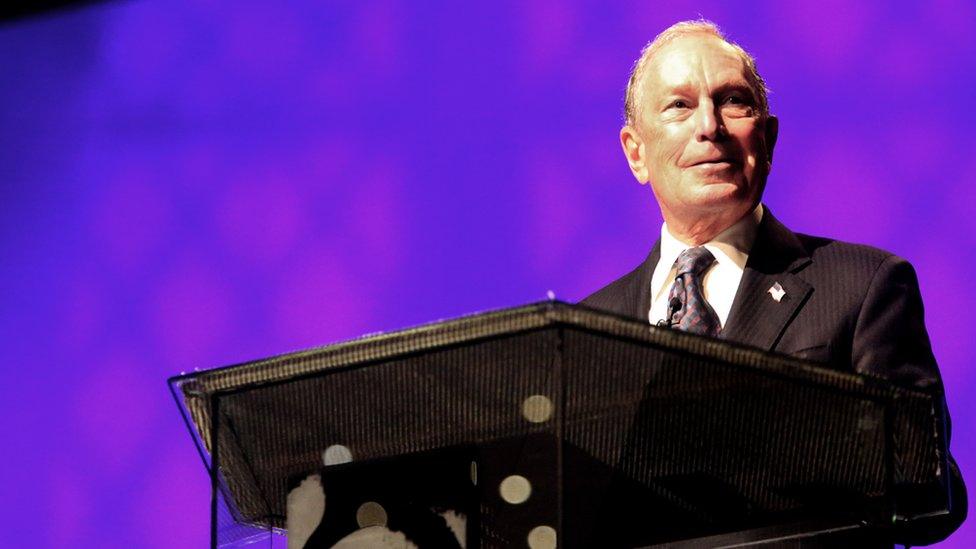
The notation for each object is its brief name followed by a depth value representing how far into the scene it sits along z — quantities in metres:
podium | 6.55
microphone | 6.95
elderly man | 6.89
